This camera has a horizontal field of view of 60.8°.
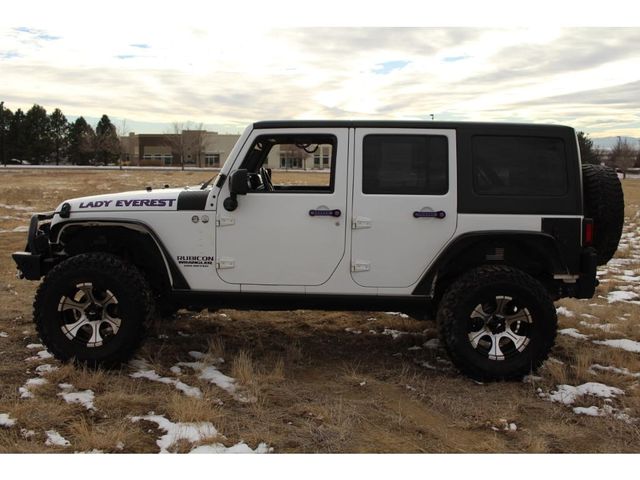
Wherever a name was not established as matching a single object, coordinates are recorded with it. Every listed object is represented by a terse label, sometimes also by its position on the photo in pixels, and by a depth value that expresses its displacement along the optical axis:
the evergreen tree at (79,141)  78.88
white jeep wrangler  4.23
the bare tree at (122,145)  73.12
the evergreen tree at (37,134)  74.88
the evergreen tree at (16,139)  73.44
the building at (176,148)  65.12
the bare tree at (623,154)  69.50
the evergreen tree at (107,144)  73.25
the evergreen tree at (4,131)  72.00
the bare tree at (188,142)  64.25
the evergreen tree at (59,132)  79.75
